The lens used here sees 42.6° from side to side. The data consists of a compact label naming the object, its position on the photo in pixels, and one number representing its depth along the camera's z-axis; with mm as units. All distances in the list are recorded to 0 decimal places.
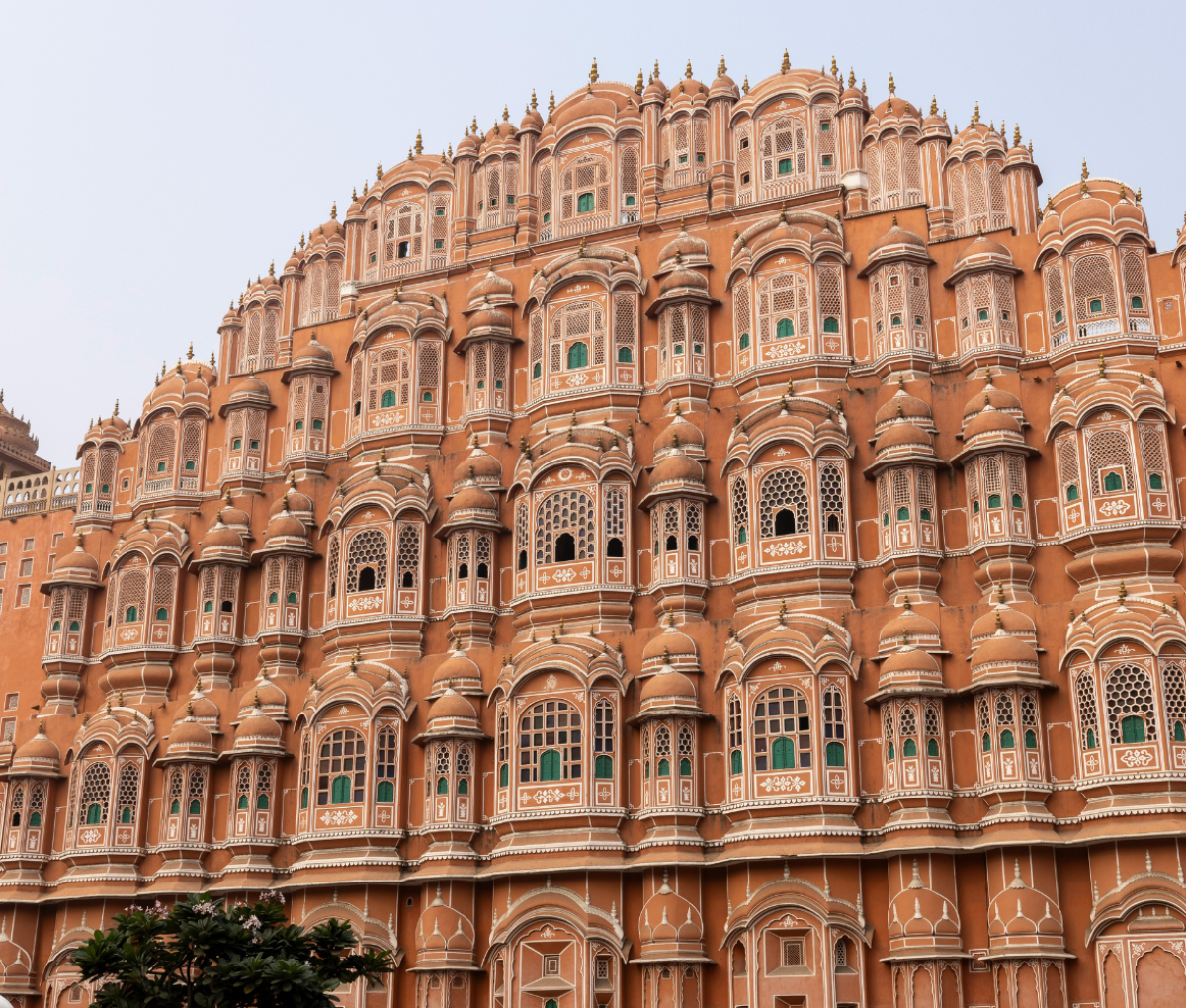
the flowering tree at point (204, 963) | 25828
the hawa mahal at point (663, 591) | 32188
